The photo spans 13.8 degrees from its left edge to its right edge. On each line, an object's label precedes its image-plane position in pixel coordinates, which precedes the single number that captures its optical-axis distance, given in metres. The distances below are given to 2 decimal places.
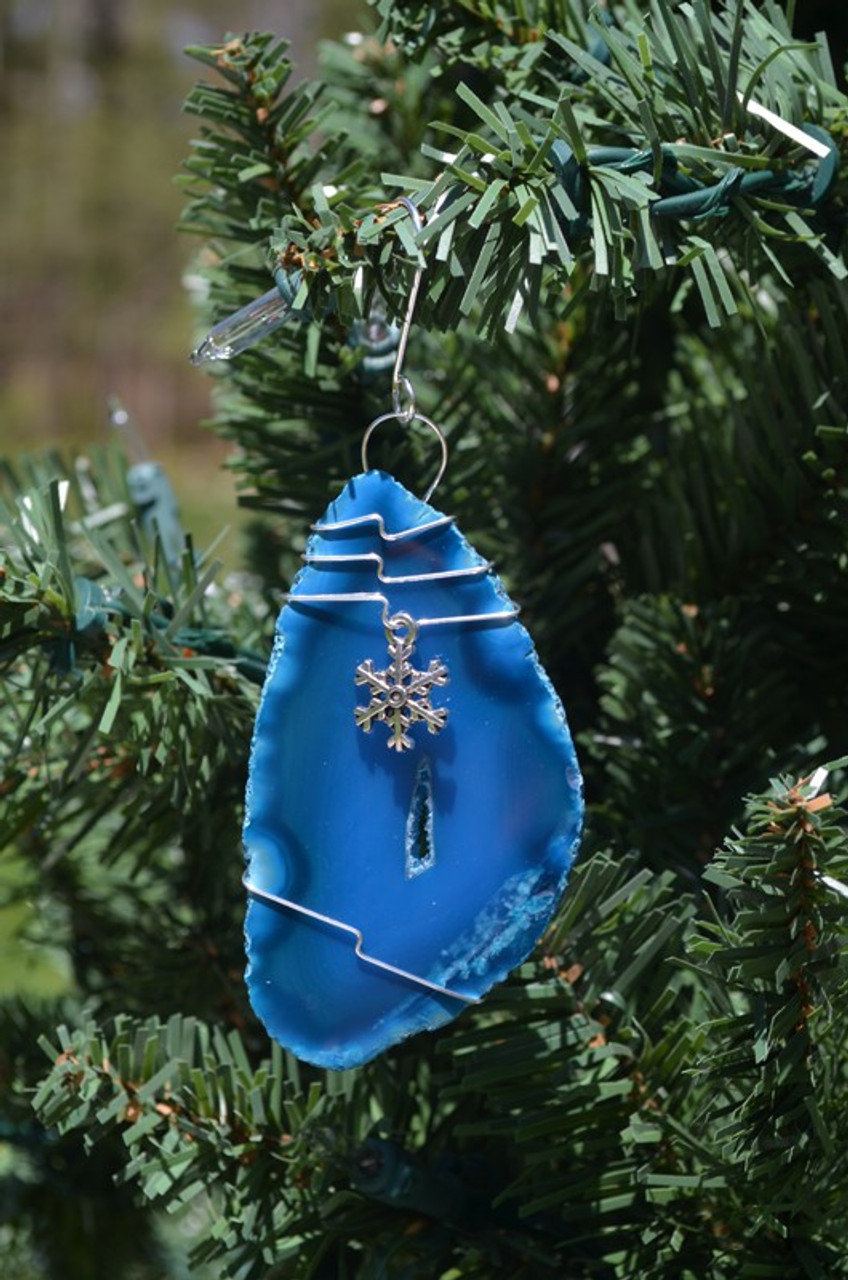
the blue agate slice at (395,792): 0.54
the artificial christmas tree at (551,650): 0.53
